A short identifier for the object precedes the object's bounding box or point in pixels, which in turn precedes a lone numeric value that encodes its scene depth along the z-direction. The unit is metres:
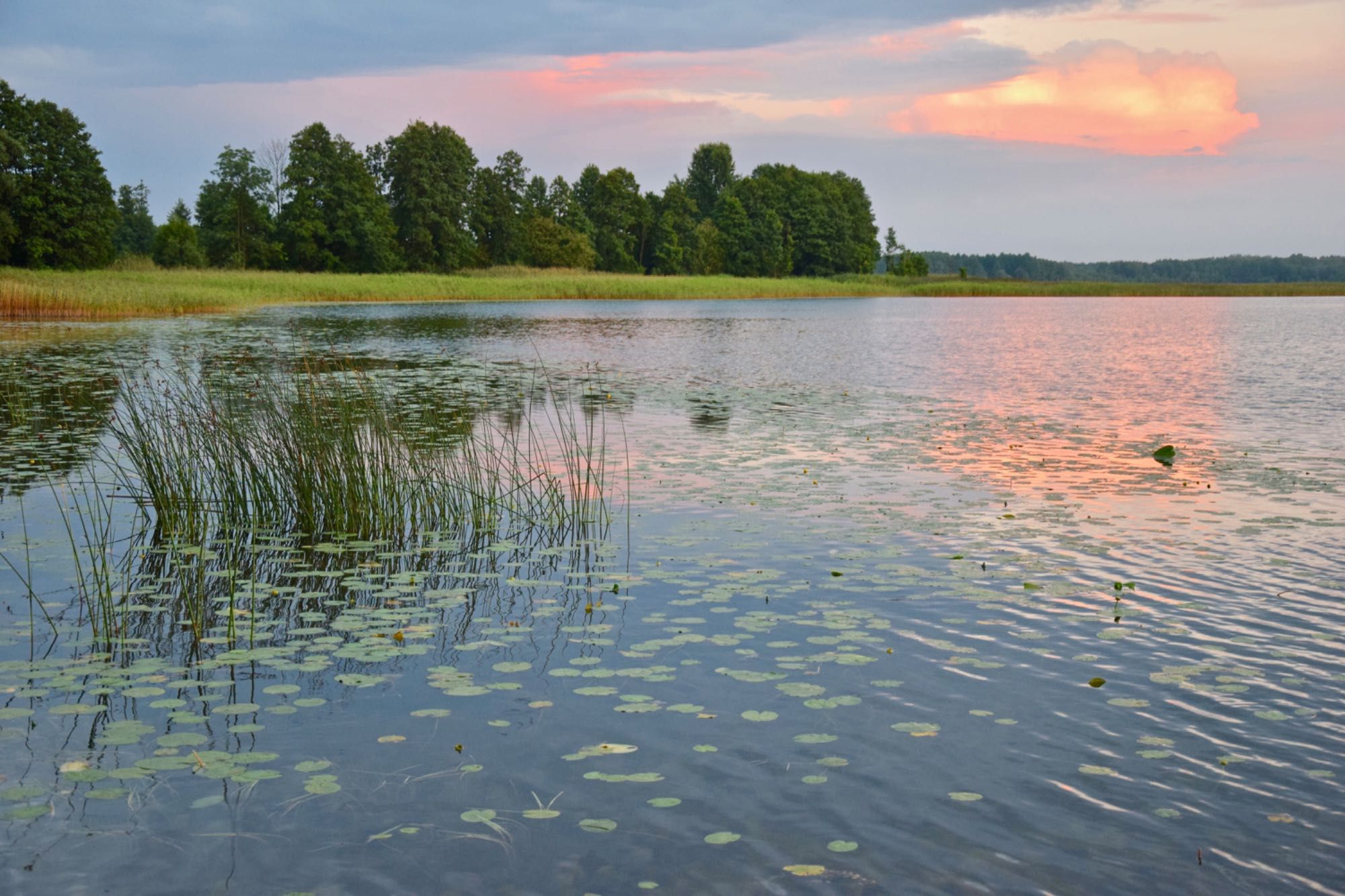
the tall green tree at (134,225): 117.38
